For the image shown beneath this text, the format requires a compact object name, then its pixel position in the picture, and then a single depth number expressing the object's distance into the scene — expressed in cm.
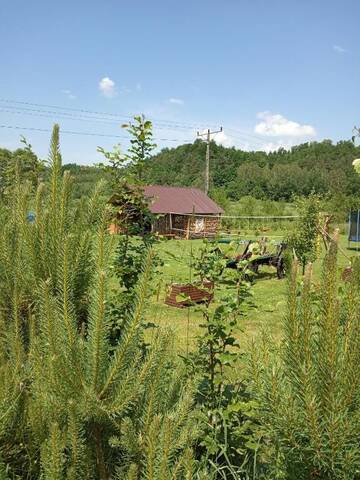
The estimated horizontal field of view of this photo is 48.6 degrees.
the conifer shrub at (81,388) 121
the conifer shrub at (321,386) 95
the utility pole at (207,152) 3418
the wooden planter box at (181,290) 785
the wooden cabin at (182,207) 3066
